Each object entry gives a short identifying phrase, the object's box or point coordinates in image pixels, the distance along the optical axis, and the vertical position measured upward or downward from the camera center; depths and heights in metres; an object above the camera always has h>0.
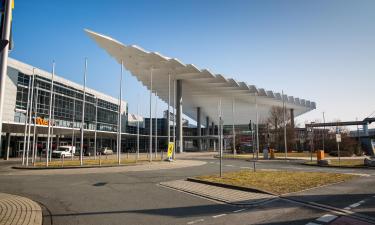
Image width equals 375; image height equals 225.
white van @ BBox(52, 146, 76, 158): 45.25 -1.83
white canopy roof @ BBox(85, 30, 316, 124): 52.12 +12.96
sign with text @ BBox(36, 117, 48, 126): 39.50 +2.61
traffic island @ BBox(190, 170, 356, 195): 12.20 -2.06
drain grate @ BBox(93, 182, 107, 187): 14.06 -2.18
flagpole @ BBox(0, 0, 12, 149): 6.04 +2.23
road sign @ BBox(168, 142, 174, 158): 30.47 -0.88
